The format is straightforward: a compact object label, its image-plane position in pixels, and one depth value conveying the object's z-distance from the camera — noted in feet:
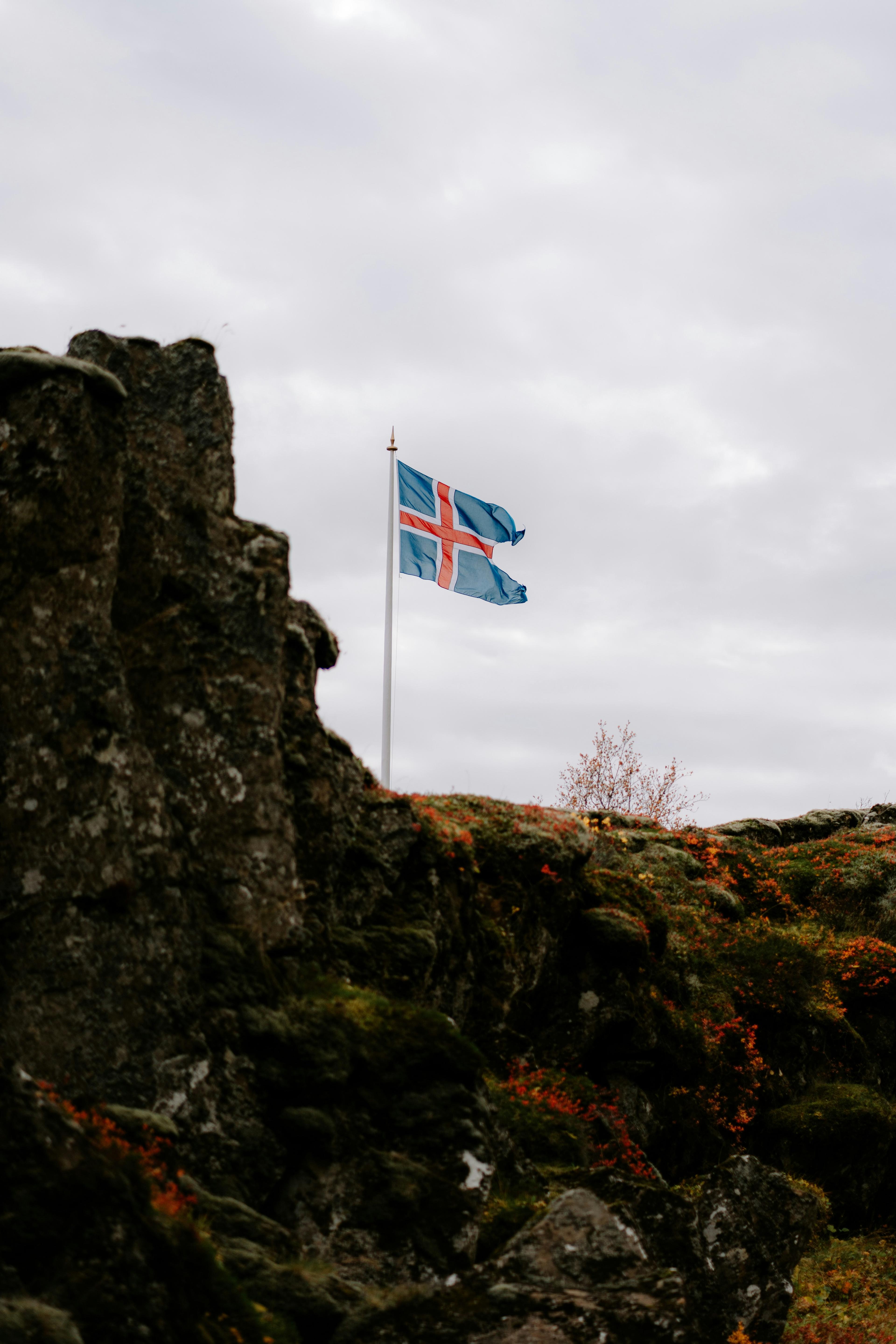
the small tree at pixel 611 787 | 165.78
